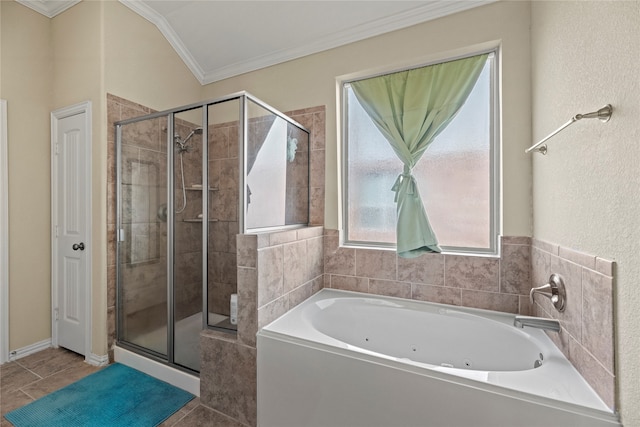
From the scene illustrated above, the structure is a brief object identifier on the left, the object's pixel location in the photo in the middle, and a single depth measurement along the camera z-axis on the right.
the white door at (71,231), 2.19
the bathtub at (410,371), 1.00
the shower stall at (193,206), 1.73
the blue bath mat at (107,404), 1.56
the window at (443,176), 1.89
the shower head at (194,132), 1.87
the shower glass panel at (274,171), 1.70
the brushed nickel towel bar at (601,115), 0.94
